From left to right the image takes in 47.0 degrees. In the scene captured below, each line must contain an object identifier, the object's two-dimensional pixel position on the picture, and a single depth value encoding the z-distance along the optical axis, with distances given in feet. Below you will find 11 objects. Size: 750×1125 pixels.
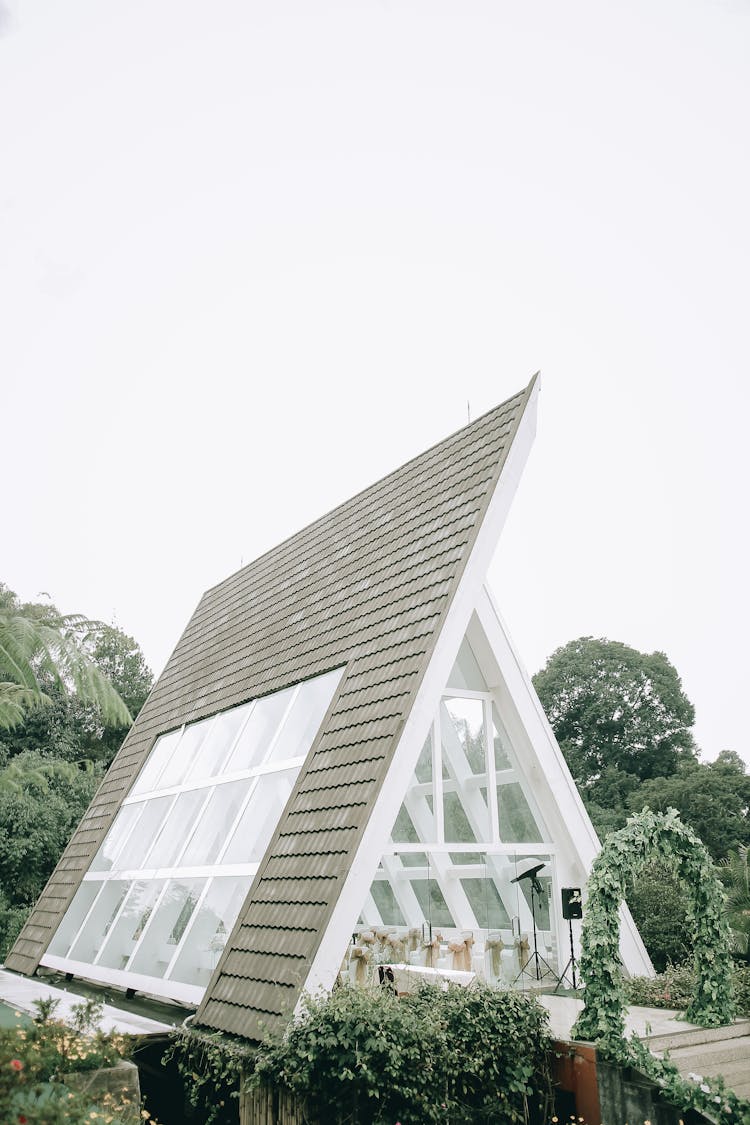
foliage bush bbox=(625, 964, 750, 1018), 25.41
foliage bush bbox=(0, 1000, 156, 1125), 12.42
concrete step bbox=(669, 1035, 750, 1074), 20.59
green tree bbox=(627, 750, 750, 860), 70.59
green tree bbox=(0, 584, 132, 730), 30.04
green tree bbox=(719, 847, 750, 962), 29.01
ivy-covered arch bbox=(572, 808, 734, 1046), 19.97
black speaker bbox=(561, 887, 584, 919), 25.31
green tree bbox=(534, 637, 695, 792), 103.40
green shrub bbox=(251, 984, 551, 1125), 17.12
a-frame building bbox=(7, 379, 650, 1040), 20.45
